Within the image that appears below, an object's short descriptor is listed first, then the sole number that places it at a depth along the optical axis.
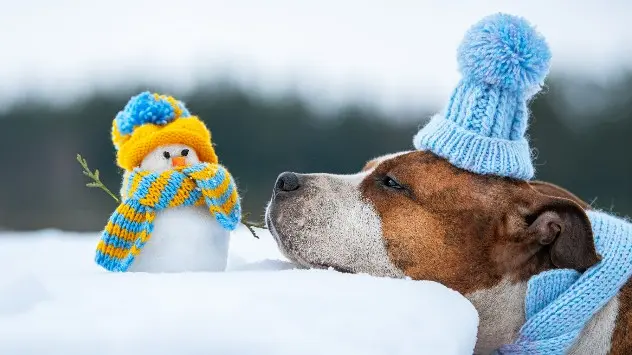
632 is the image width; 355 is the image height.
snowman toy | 2.55
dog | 2.55
